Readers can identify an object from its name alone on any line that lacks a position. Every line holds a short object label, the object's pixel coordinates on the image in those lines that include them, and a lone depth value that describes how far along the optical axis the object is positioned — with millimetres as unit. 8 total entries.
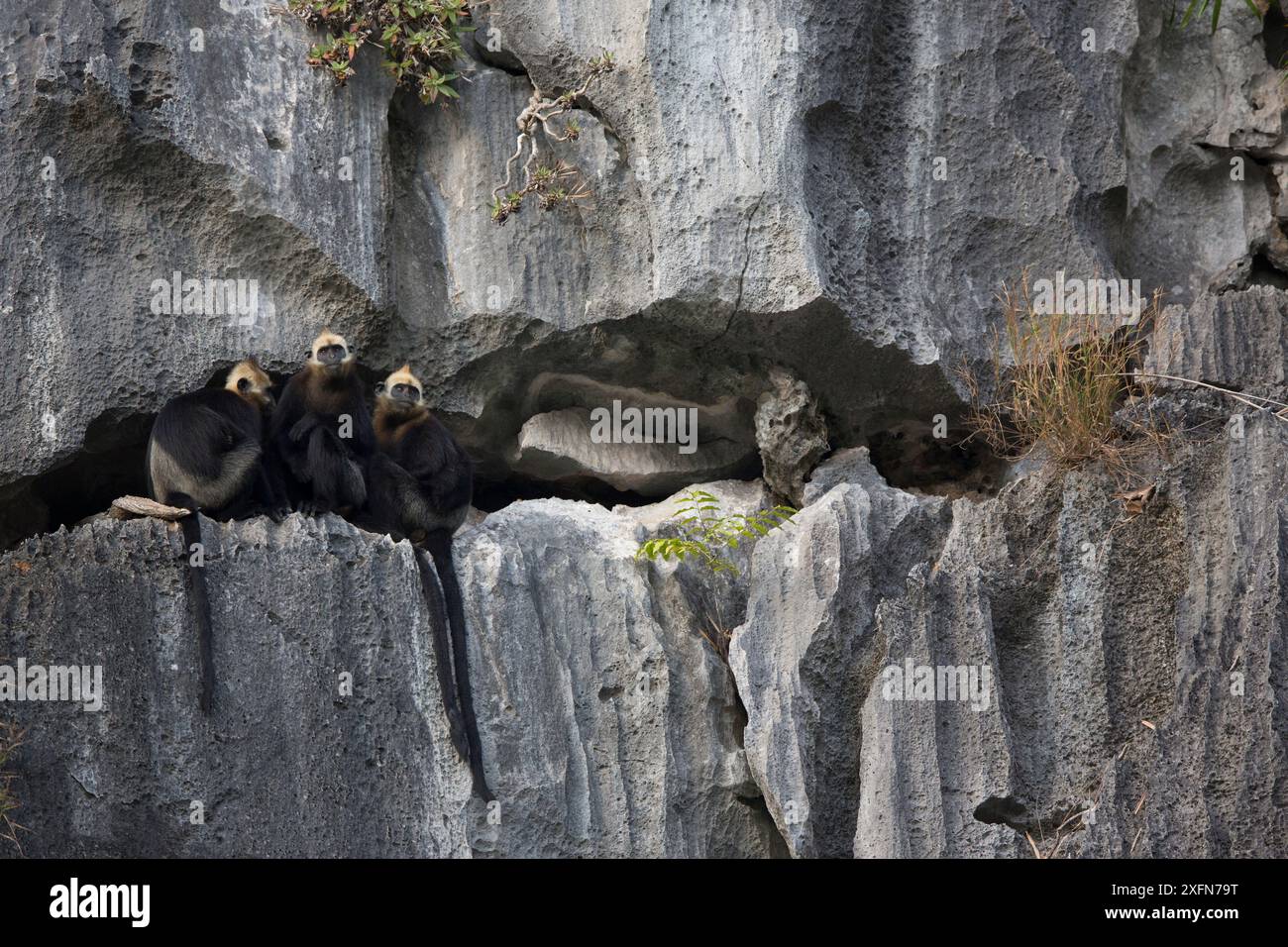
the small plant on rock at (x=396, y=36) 17141
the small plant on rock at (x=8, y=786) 13789
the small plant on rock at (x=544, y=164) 17156
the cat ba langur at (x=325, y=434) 15727
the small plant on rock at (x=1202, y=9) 17258
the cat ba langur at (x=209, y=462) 15297
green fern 16469
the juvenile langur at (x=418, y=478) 16047
